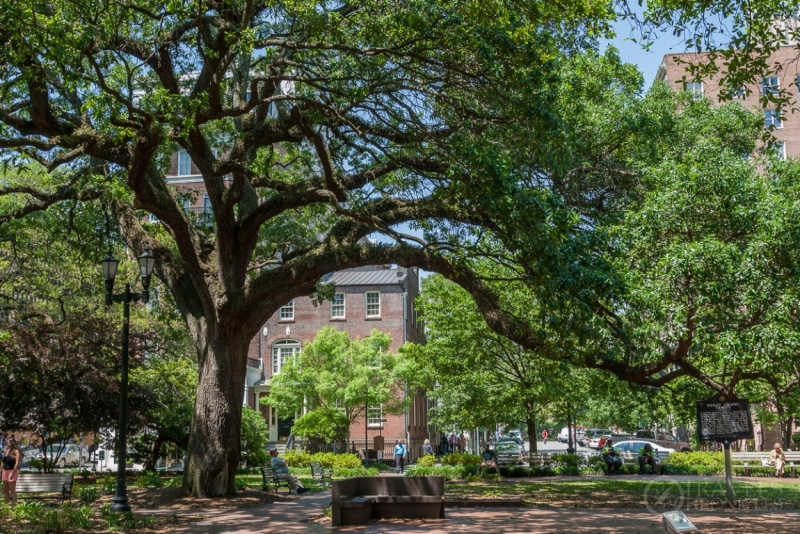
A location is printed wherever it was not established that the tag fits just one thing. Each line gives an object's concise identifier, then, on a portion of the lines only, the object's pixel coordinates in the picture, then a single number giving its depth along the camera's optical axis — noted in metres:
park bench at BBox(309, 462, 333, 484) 26.75
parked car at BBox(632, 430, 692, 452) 48.78
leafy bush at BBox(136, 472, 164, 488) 22.55
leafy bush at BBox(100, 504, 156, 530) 13.29
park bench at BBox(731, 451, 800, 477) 29.25
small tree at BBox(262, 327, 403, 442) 38.97
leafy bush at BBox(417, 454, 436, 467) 33.25
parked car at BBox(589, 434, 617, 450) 49.30
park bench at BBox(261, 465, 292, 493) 21.20
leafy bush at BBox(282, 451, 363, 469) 33.97
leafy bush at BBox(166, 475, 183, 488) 21.23
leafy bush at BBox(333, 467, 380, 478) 29.46
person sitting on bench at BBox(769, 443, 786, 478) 28.16
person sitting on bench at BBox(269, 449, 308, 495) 21.30
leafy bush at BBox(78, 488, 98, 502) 17.67
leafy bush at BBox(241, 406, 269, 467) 31.50
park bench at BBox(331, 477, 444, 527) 14.55
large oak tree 12.23
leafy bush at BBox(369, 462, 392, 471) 36.50
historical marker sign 16.56
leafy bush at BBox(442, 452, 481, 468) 30.77
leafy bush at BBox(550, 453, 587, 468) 31.43
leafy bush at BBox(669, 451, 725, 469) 31.73
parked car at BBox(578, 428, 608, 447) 68.22
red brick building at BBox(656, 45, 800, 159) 46.99
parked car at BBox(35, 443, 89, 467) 42.59
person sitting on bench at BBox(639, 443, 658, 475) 31.36
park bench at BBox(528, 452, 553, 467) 30.70
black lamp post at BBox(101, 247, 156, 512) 14.85
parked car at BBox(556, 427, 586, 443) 82.97
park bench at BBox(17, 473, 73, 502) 18.17
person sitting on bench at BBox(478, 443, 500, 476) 28.88
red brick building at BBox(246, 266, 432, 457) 48.72
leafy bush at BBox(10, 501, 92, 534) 12.44
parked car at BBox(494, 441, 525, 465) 31.11
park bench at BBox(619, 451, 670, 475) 36.45
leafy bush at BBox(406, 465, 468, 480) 27.97
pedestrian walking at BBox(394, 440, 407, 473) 35.41
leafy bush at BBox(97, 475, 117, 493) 21.41
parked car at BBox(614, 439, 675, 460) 44.53
